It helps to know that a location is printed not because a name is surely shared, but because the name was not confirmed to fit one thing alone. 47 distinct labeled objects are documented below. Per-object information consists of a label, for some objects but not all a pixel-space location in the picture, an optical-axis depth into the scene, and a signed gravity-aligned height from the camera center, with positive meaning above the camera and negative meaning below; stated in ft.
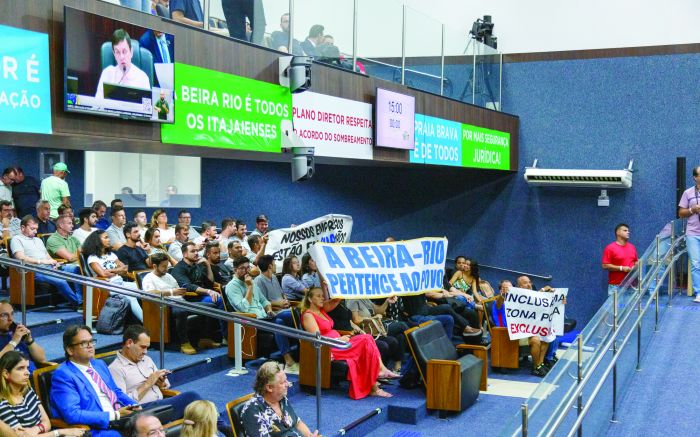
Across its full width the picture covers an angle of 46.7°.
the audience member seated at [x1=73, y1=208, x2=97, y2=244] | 32.73 -1.41
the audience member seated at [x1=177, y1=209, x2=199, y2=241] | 36.44 -1.23
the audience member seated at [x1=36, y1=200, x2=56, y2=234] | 33.01 -1.15
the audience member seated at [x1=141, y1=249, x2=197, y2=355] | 28.78 -3.51
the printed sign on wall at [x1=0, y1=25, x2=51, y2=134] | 17.60 +2.41
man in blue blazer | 18.58 -4.75
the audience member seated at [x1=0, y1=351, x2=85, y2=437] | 17.11 -4.55
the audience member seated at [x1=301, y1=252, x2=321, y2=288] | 34.46 -3.40
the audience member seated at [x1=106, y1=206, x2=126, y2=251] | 32.94 -1.60
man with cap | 37.81 +0.03
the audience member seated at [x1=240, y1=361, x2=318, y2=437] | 19.25 -5.21
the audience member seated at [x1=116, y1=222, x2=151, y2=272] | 31.42 -2.37
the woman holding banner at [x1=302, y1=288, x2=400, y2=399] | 26.94 -5.30
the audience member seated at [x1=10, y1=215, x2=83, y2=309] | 28.86 -2.39
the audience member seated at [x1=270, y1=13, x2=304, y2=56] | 26.96 +5.19
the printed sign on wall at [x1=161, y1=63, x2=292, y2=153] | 22.45 +2.42
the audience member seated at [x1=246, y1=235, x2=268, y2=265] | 34.63 -2.28
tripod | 43.62 +6.20
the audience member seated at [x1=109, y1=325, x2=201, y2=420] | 21.08 -4.84
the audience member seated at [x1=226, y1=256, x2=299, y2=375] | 29.40 -4.01
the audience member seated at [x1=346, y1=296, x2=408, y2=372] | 29.89 -5.17
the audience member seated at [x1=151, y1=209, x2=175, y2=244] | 37.47 -1.61
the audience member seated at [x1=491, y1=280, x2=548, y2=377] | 33.24 -6.44
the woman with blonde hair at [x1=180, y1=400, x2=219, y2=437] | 16.65 -4.73
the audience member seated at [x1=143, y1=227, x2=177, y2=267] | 33.14 -1.99
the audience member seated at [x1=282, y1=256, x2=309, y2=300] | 32.99 -3.67
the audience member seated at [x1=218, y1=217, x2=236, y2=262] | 37.87 -2.04
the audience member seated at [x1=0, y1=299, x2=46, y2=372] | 20.89 -3.83
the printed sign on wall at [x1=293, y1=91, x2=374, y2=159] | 27.78 +2.50
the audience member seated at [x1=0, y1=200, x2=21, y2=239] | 32.68 -1.26
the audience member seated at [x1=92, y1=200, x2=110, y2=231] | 38.24 -1.19
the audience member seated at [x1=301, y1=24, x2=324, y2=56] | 28.99 +5.57
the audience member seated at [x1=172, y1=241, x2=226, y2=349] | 30.63 -3.46
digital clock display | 32.58 +3.11
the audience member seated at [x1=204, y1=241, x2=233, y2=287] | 33.14 -2.89
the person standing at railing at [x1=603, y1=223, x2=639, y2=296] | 40.52 -3.04
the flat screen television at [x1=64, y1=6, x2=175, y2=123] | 18.97 +3.05
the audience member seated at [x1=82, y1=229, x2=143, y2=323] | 28.99 -2.63
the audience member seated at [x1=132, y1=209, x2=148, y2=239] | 36.37 -1.35
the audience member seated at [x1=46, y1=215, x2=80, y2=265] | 30.86 -2.02
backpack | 28.40 -4.38
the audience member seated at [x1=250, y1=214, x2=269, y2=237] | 43.88 -1.75
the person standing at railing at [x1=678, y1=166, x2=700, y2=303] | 32.53 -1.17
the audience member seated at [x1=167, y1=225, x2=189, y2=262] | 35.19 -2.21
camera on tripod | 47.96 +9.69
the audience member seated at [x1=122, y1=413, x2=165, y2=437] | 15.90 -4.64
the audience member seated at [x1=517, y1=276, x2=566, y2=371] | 33.01 -6.54
